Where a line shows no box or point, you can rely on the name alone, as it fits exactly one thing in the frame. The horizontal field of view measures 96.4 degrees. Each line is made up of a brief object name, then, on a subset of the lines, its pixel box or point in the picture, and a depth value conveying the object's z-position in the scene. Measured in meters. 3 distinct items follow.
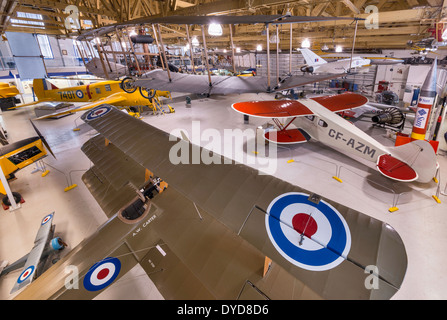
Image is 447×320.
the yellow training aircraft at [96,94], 11.17
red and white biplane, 4.49
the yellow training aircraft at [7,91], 13.99
